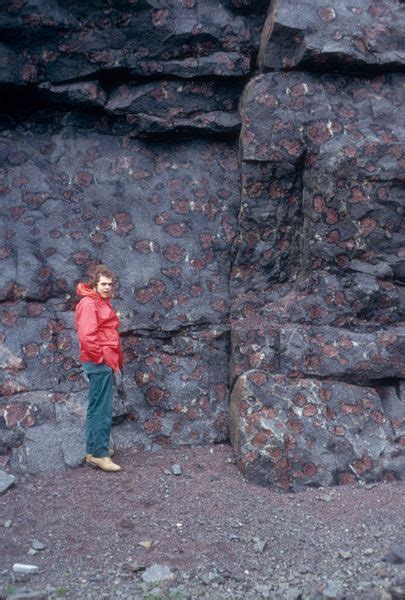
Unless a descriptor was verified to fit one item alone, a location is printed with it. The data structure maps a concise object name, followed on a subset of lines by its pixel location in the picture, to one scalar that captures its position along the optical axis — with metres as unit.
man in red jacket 5.29
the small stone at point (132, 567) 4.31
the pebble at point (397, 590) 3.84
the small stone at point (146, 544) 4.55
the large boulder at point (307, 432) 5.59
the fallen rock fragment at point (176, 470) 5.64
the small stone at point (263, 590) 4.11
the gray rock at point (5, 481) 5.23
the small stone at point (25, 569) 4.23
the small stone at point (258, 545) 4.59
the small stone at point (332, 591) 4.02
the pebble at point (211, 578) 4.23
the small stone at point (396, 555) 4.35
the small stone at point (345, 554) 4.49
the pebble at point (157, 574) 4.21
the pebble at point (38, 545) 4.50
